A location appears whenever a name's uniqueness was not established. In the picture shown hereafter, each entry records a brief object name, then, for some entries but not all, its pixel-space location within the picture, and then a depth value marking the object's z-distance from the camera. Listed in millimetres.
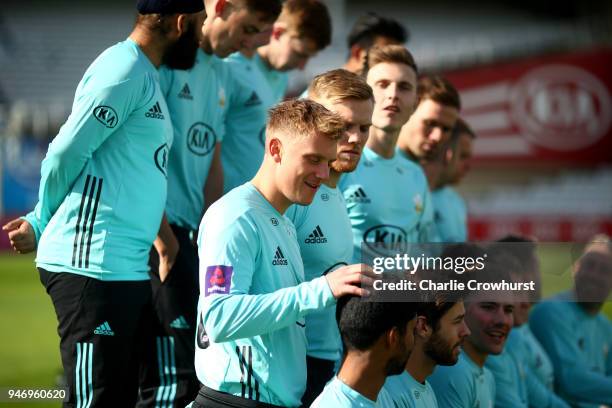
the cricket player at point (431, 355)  8297
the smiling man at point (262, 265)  6812
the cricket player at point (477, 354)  9477
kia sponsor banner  51375
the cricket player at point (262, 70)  11195
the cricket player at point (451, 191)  14289
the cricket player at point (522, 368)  11117
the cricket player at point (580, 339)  12336
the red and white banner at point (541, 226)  49906
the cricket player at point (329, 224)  8828
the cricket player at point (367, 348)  6957
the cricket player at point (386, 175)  10437
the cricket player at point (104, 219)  8062
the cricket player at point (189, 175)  9500
